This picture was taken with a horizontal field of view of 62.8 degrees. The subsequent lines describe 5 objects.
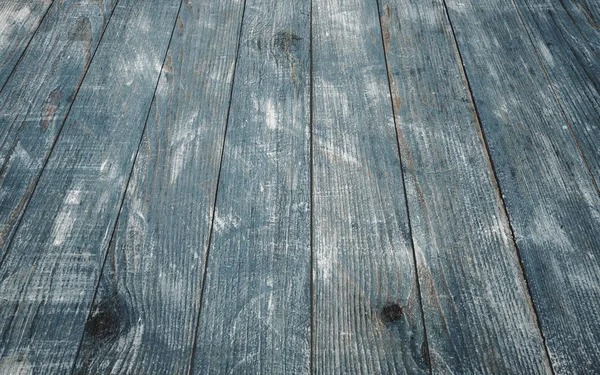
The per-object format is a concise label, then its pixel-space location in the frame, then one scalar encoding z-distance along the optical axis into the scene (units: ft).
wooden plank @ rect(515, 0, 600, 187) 3.70
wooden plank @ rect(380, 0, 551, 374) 2.75
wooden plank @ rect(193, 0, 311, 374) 2.78
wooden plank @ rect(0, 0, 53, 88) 4.28
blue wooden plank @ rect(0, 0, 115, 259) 3.49
